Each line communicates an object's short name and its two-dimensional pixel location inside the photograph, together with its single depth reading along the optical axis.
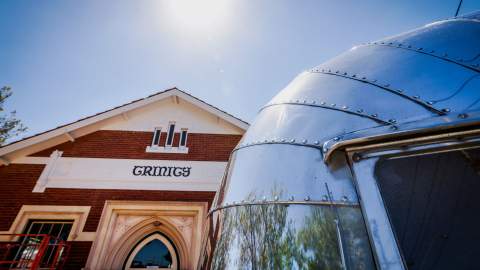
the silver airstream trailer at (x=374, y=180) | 1.07
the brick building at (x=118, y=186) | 5.65
